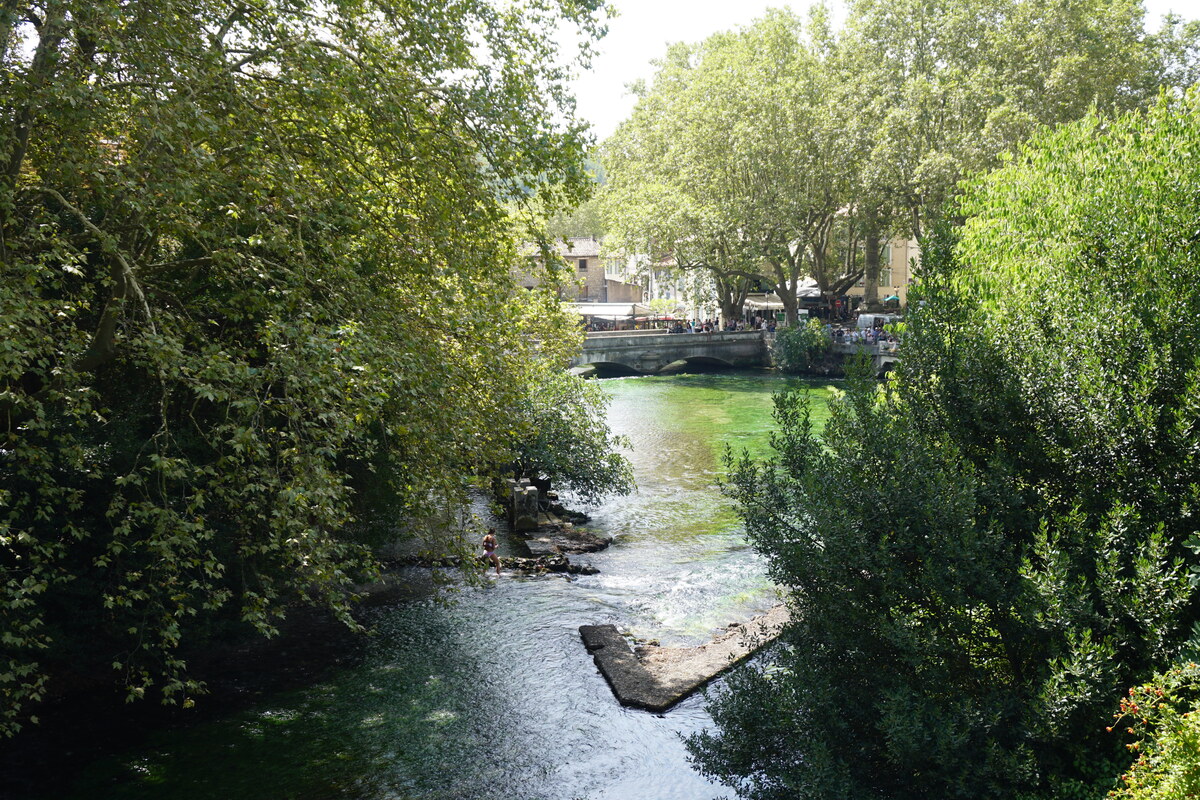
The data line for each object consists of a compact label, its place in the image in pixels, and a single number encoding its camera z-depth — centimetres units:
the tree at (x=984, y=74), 3650
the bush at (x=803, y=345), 4853
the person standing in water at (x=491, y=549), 1704
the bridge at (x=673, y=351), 4941
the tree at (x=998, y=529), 702
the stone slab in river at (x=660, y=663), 1250
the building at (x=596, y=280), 8886
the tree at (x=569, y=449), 2223
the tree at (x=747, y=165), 4369
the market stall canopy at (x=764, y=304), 6262
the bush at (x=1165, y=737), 557
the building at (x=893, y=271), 7162
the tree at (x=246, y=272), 860
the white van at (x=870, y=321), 4997
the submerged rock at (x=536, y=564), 1788
